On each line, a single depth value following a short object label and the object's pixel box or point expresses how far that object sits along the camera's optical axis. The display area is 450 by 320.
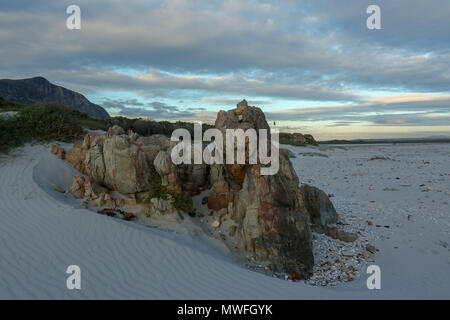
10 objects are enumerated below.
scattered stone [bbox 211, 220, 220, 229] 7.88
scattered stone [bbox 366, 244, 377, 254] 7.65
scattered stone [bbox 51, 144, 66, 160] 10.45
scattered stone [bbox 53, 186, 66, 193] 8.72
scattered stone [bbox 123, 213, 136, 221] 7.63
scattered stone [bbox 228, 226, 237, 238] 7.53
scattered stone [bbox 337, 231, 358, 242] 8.21
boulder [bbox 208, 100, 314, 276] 6.50
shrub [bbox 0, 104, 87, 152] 10.90
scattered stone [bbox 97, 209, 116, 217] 7.64
